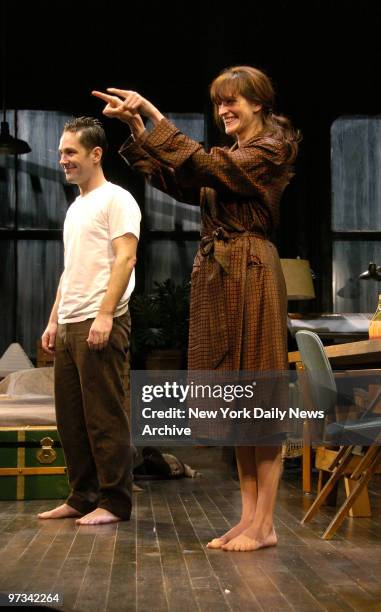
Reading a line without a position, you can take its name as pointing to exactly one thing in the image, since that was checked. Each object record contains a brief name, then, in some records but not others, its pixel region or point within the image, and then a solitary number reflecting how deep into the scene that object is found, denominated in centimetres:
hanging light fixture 704
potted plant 836
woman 230
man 292
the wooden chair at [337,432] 276
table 311
